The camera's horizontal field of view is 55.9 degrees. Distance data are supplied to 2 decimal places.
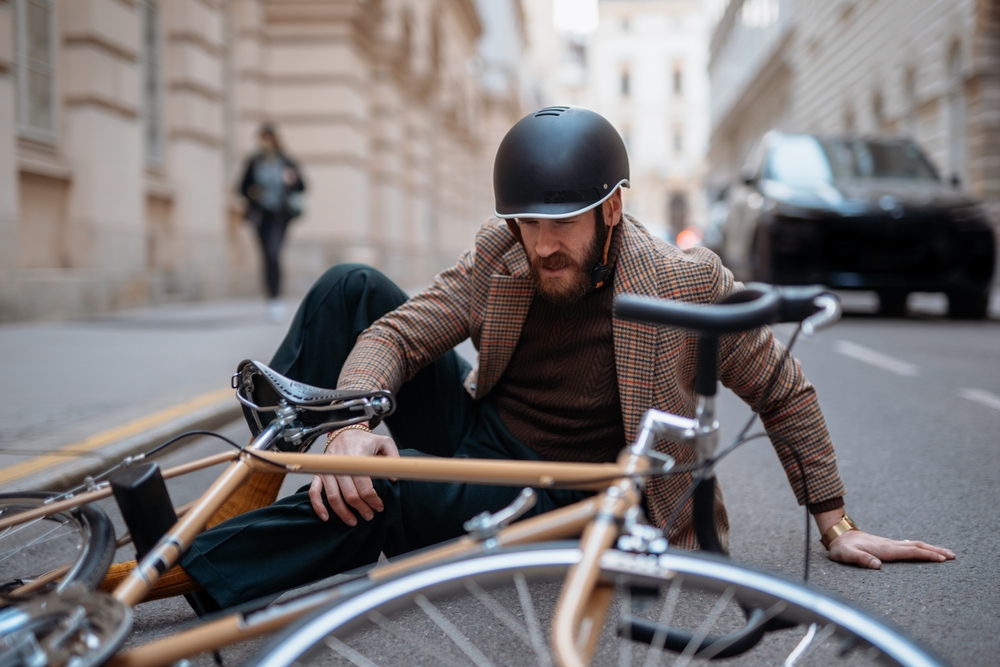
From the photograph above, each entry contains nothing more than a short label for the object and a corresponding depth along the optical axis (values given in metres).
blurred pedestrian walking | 10.12
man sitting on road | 2.05
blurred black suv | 8.90
